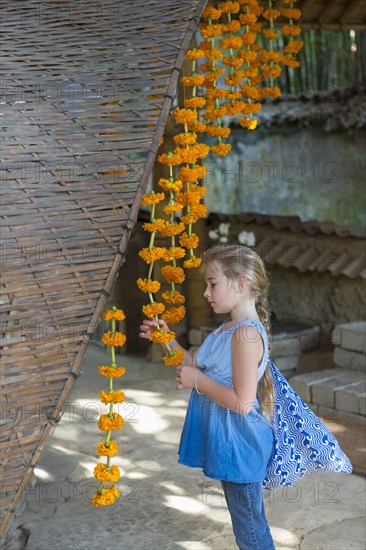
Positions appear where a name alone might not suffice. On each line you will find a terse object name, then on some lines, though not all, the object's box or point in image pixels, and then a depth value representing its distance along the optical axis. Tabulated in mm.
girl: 2672
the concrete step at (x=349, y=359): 5328
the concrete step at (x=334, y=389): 4914
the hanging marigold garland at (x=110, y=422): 2576
